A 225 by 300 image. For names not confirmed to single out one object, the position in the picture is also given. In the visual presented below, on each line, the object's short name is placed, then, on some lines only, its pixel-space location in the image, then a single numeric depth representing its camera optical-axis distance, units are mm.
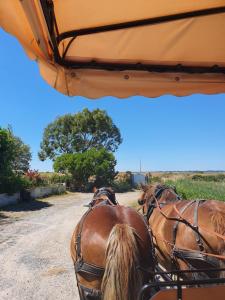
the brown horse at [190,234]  2259
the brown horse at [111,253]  1764
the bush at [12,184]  12979
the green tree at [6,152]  12054
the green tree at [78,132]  28358
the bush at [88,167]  21825
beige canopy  1418
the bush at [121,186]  23104
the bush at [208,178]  36285
